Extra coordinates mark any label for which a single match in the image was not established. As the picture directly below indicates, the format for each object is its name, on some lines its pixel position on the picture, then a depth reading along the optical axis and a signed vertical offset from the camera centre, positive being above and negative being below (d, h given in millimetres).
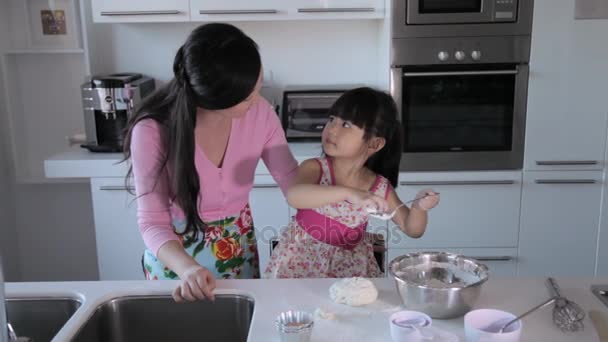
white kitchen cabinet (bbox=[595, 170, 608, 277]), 2566 -912
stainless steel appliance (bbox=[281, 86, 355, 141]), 2689 -363
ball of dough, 1203 -511
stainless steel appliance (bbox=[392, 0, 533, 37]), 2395 +44
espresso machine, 2523 -292
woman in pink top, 1254 -300
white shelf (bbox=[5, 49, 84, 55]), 2805 -67
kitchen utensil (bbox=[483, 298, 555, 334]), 1051 -510
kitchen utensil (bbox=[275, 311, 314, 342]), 1032 -500
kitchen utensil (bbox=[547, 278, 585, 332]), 1107 -523
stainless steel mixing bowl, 1123 -492
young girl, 1515 -407
